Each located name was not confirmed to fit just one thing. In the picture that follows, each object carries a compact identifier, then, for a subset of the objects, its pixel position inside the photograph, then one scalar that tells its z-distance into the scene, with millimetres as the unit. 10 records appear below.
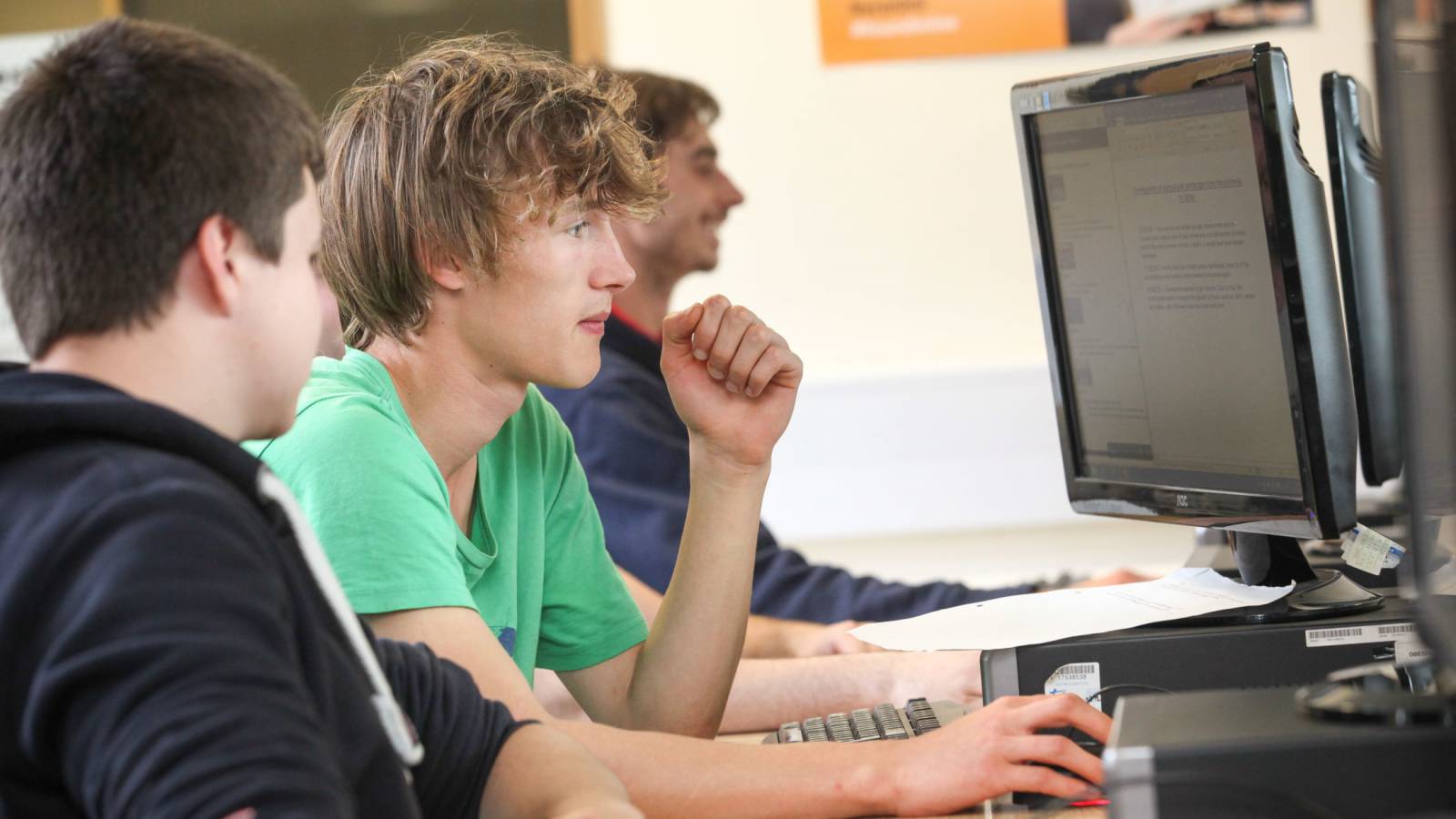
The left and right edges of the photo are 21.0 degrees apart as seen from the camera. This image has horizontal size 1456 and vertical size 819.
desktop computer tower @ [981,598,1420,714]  2525
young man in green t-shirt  2519
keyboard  2632
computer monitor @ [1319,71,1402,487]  2731
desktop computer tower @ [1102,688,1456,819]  2263
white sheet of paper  2583
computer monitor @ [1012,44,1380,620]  2569
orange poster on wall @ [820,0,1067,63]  4573
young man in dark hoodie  1990
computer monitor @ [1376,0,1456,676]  2043
